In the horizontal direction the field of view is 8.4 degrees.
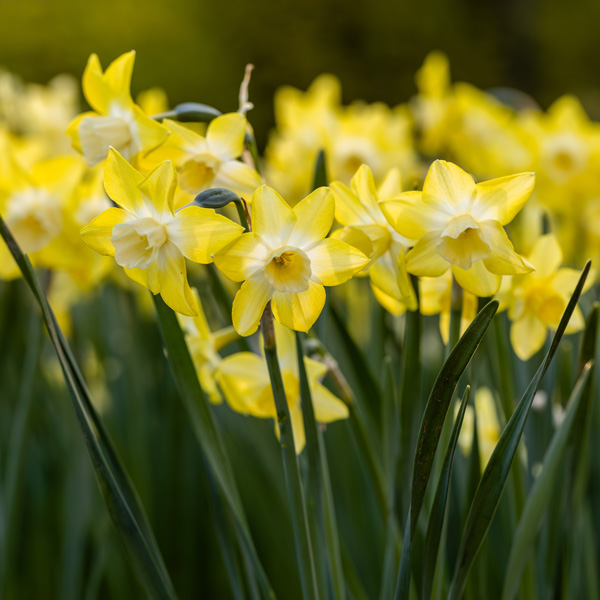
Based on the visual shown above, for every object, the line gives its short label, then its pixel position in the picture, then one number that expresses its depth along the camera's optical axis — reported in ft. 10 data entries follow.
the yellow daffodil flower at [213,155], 6.00
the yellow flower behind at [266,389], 6.10
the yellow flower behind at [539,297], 6.13
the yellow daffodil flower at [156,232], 5.83
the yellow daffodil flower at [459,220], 5.88
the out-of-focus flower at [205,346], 6.20
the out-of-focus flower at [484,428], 6.61
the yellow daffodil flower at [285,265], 5.84
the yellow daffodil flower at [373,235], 5.96
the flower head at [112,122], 6.00
